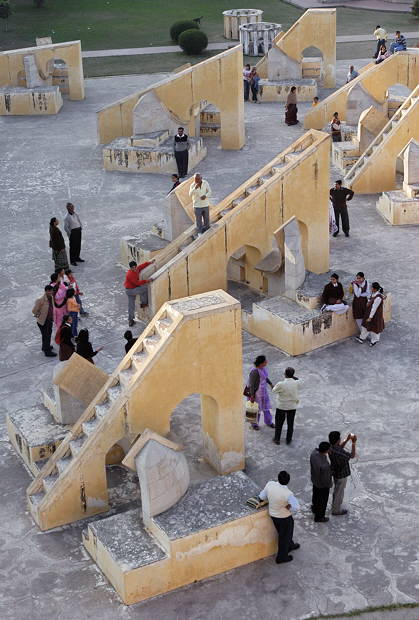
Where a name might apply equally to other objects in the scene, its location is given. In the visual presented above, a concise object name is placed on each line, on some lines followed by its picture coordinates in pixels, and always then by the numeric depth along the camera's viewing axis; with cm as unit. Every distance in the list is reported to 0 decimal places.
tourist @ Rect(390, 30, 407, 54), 3145
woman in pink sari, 1761
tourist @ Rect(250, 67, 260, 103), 3331
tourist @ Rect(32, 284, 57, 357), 1736
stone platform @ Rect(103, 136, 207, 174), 2690
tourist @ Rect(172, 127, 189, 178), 2620
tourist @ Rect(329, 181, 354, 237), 2170
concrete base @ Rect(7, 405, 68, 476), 1435
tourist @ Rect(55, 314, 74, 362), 1558
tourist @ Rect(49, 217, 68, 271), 1997
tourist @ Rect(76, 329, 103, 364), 1575
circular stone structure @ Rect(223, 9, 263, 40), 4194
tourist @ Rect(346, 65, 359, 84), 3262
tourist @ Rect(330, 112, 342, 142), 2772
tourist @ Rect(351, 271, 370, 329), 1748
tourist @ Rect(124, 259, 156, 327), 1819
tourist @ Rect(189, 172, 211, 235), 1830
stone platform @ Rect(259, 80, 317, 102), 3312
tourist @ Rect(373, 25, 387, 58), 3572
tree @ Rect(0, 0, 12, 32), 4422
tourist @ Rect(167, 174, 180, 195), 2156
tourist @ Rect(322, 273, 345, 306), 1761
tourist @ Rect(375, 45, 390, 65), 3123
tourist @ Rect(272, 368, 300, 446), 1448
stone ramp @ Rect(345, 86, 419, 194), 2466
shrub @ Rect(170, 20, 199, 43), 4191
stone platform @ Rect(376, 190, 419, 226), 2280
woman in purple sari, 1481
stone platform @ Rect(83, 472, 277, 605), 1215
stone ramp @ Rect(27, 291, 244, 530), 1330
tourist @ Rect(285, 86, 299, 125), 3030
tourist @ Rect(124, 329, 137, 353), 1555
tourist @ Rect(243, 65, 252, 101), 3341
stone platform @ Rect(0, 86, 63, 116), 3288
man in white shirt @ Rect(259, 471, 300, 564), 1238
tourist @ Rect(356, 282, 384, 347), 1725
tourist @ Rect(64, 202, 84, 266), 2096
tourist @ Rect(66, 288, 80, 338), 1750
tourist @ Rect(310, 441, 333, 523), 1285
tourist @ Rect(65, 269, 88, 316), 1789
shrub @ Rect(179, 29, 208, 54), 3994
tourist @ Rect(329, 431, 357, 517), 1308
